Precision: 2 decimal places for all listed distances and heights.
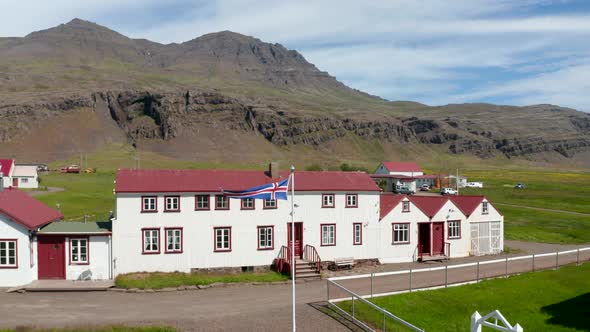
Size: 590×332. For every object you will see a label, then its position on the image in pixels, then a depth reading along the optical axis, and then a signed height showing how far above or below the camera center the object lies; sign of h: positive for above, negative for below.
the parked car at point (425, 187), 105.94 -6.99
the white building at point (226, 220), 32.22 -4.37
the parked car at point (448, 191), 90.06 -6.65
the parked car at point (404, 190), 93.66 -6.86
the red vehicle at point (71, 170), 123.65 -3.51
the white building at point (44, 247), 29.03 -5.36
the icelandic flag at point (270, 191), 21.47 -1.54
